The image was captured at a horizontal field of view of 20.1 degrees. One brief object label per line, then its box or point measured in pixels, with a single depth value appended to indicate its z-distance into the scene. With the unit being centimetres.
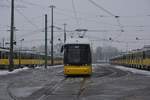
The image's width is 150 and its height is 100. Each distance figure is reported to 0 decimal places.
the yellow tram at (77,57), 3541
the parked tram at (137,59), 5548
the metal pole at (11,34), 4925
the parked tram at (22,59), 6138
